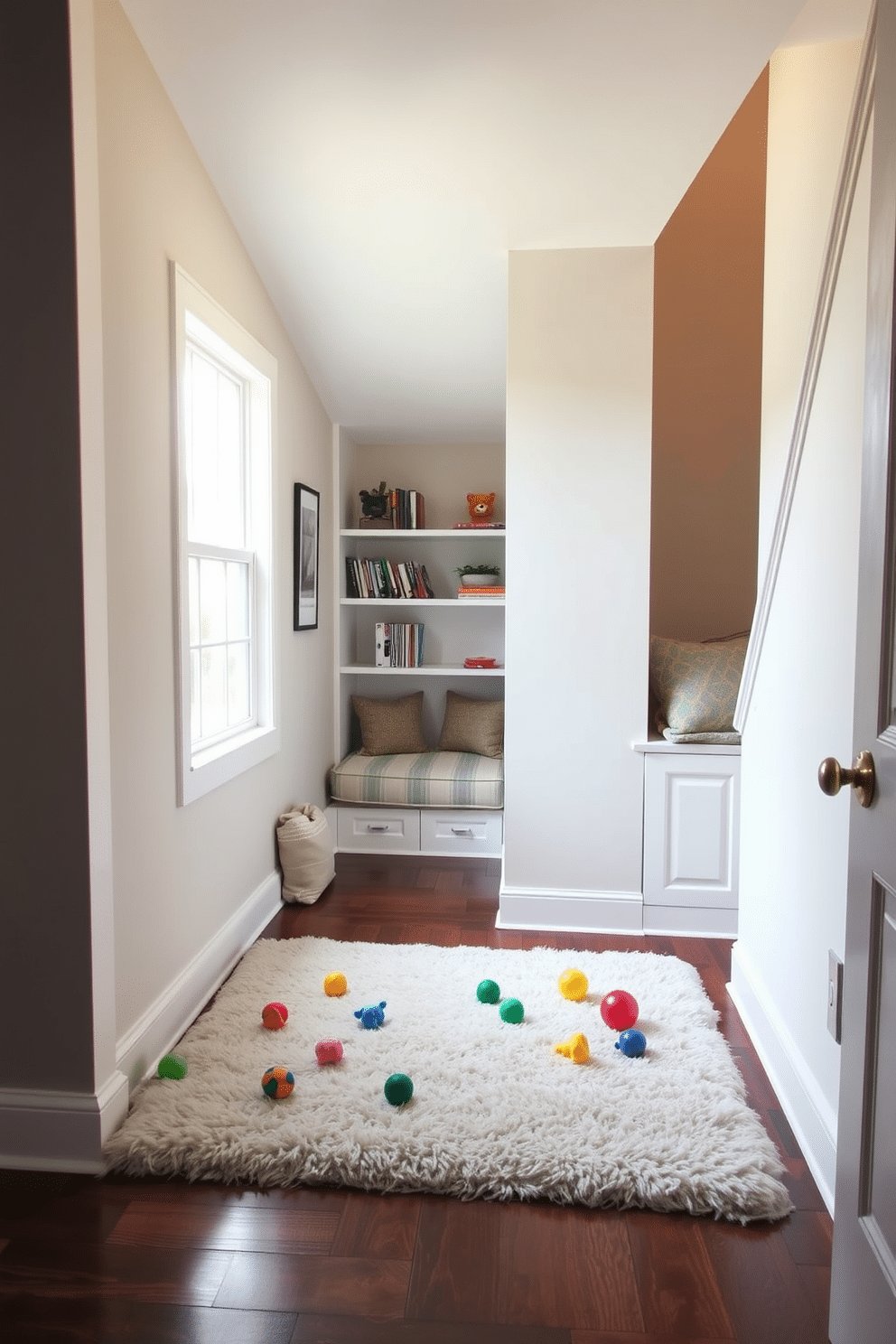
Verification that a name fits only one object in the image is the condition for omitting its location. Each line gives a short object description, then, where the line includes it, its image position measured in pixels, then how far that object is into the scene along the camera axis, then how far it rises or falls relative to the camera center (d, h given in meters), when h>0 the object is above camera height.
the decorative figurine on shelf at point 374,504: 4.46 +0.56
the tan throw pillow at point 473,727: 4.41 -0.55
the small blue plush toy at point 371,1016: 2.40 -1.08
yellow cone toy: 2.22 -1.07
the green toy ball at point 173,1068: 2.13 -1.08
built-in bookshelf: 4.64 +0.25
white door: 1.15 -0.36
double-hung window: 2.48 +0.23
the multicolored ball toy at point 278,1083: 2.03 -1.06
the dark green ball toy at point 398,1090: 2.01 -1.06
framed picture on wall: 3.63 +0.26
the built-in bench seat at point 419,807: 4.04 -0.87
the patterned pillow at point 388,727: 4.45 -0.56
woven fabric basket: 3.43 -0.93
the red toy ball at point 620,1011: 2.36 -1.04
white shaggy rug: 1.80 -1.10
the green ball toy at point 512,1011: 2.43 -1.07
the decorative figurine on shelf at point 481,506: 4.43 +0.55
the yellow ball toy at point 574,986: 2.57 -1.06
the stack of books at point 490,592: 4.32 +0.12
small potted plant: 4.39 +0.19
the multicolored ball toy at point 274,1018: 2.39 -1.07
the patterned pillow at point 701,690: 3.13 -0.26
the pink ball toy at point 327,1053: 2.20 -1.07
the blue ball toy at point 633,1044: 2.24 -1.07
